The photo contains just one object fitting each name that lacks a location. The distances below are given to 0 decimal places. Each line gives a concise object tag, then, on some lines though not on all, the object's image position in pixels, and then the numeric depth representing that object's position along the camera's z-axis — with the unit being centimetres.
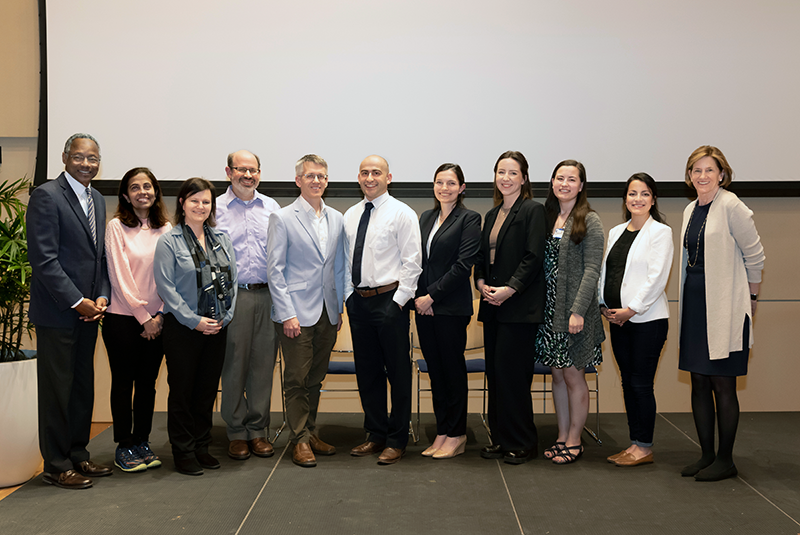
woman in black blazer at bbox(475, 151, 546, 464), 347
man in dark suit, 309
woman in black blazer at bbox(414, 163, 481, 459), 357
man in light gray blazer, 354
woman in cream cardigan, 325
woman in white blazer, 342
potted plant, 324
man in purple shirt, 370
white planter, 323
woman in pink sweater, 328
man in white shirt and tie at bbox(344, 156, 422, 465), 355
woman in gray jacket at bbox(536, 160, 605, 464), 345
